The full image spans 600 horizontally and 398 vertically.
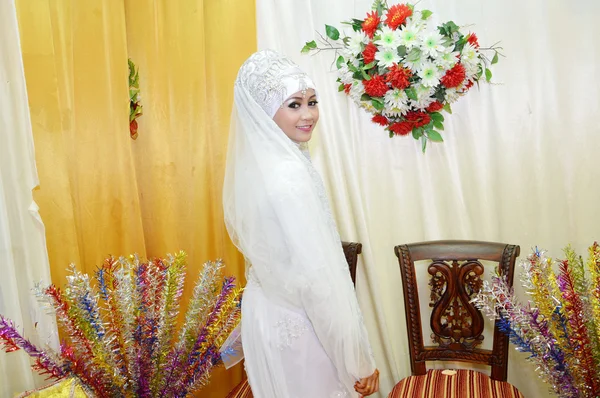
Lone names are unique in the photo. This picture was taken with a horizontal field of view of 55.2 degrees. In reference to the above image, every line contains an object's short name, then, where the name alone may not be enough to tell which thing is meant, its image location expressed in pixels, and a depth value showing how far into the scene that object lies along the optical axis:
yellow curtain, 2.04
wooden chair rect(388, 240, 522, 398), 2.22
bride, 1.62
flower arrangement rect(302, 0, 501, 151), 2.32
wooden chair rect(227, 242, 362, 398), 2.46
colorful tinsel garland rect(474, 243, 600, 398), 1.56
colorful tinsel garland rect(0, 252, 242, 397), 1.57
